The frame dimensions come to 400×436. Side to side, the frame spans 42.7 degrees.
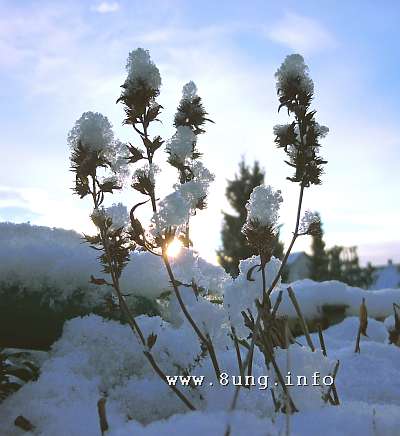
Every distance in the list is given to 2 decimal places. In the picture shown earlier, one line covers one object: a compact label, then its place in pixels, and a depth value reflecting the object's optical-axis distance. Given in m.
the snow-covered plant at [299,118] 0.53
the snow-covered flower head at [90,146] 0.50
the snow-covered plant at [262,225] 0.47
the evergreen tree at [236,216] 17.48
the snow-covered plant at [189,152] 0.53
